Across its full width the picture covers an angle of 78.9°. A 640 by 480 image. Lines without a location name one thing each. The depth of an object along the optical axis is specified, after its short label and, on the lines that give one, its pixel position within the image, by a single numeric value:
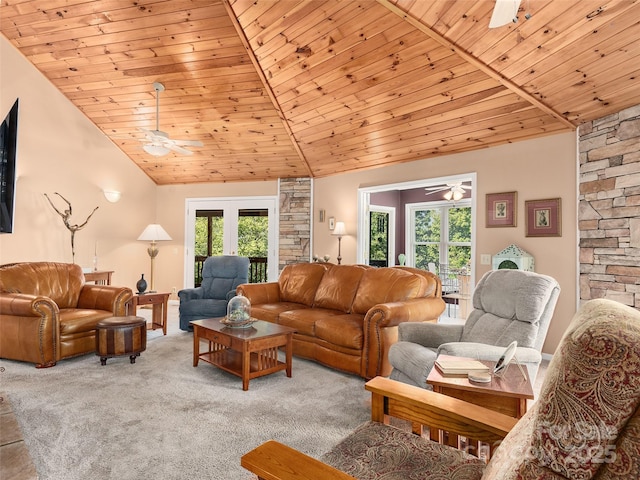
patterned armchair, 0.71
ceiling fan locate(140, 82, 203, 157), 4.23
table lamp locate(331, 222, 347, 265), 6.03
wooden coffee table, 3.11
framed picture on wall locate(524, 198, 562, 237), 3.98
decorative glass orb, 3.46
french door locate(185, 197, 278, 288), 6.92
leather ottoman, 3.64
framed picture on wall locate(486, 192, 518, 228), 4.32
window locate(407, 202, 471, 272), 7.28
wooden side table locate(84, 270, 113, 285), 5.41
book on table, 1.90
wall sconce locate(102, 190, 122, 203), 6.38
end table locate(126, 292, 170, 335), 4.68
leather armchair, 3.56
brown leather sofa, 3.26
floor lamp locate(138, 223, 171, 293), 6.02
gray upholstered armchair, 2.29
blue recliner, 5.04
